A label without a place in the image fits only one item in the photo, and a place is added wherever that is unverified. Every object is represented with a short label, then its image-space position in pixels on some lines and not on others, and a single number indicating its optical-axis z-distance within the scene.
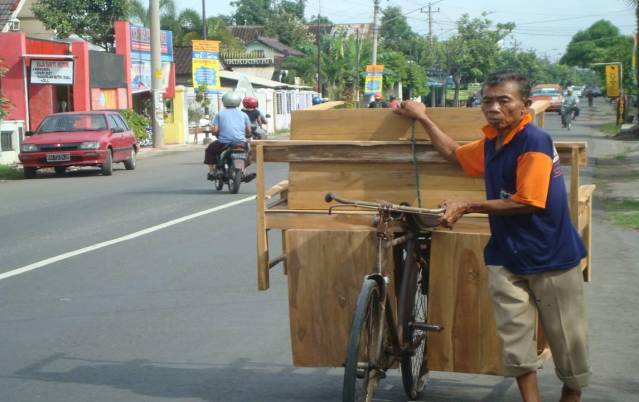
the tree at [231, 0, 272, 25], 131.75
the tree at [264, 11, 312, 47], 110.31
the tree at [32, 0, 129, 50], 52.88
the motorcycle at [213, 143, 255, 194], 18.98
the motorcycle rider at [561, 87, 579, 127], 48.94
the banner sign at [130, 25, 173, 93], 43.75
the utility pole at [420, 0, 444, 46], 96.04
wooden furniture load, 5.61
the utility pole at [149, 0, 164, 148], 37.84
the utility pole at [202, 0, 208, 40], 53.82
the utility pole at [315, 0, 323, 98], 66.79
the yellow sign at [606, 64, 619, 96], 48.69
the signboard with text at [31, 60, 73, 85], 34.12
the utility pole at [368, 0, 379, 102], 59.88
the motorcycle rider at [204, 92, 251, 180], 19.14
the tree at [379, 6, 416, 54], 111.50
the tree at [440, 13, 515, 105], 89.81
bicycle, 5.00
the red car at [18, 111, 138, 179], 25.06
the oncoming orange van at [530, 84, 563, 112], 71.61
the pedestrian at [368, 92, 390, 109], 26.61
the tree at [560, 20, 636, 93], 167.48
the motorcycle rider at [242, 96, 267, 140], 20.73
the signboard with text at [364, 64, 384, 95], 58.81
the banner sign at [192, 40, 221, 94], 44.00
